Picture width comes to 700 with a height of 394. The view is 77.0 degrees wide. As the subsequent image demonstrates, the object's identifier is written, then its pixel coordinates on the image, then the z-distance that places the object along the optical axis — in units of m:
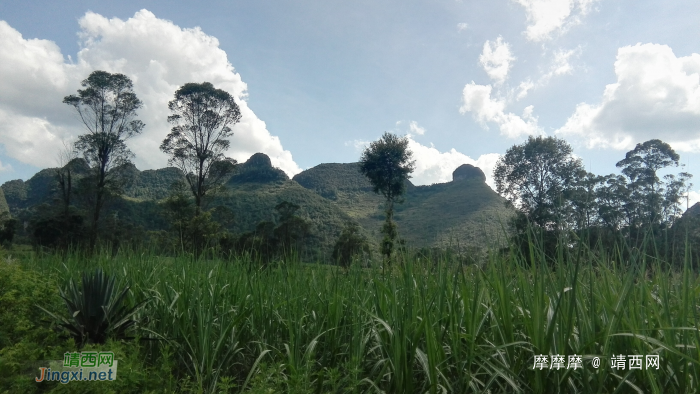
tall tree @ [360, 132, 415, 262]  21.02
